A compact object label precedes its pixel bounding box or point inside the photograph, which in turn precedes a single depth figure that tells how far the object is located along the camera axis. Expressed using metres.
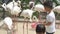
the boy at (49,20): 1.95
